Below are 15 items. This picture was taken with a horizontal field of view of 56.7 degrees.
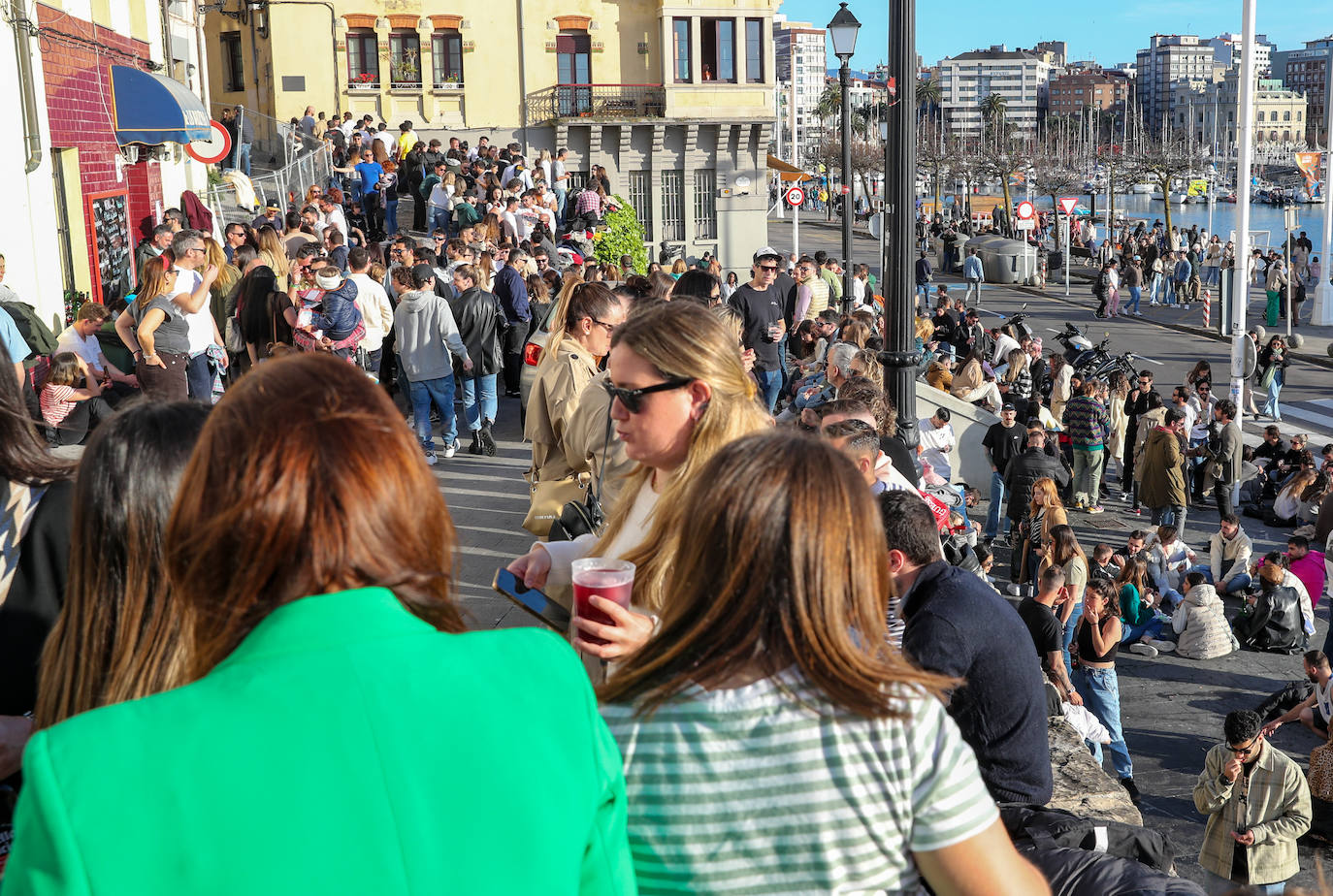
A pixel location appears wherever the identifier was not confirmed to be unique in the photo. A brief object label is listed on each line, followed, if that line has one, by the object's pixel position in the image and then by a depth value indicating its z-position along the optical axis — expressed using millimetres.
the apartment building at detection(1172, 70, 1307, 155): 192512
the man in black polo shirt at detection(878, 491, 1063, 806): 3590
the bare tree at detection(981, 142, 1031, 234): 66000
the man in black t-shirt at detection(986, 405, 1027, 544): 14305
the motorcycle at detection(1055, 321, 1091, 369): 20859
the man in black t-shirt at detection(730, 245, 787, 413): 11195
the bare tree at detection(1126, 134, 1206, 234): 59359
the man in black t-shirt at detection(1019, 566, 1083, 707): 8141
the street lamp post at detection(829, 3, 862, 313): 17500
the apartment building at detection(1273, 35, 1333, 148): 152225
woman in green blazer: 1269
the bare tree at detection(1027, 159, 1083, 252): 65938
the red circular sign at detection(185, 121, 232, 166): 16672
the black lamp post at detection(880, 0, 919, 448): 7094
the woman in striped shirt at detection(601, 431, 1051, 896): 1899
